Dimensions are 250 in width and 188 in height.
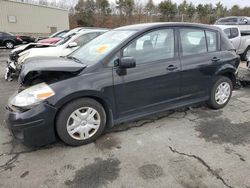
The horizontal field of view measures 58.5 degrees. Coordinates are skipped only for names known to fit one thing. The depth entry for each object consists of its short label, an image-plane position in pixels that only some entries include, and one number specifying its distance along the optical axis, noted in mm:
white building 23584
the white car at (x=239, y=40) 9172
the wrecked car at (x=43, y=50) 6421
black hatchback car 2785
